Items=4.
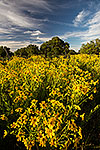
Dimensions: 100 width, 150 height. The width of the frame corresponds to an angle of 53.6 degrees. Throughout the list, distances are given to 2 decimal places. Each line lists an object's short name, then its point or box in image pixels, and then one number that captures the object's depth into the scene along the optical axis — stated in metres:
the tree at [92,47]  25.90
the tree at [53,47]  31.60
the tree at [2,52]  33.09
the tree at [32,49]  31.00
